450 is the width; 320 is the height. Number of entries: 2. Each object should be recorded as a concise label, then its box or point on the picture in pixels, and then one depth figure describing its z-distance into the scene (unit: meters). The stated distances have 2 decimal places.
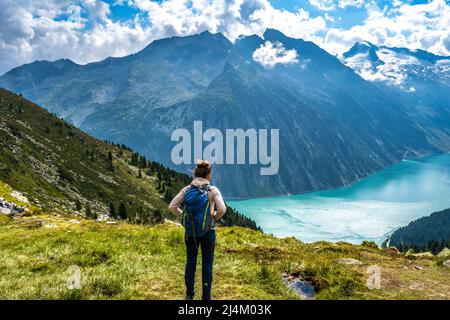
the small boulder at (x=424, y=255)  23.97
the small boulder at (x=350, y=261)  18.02
